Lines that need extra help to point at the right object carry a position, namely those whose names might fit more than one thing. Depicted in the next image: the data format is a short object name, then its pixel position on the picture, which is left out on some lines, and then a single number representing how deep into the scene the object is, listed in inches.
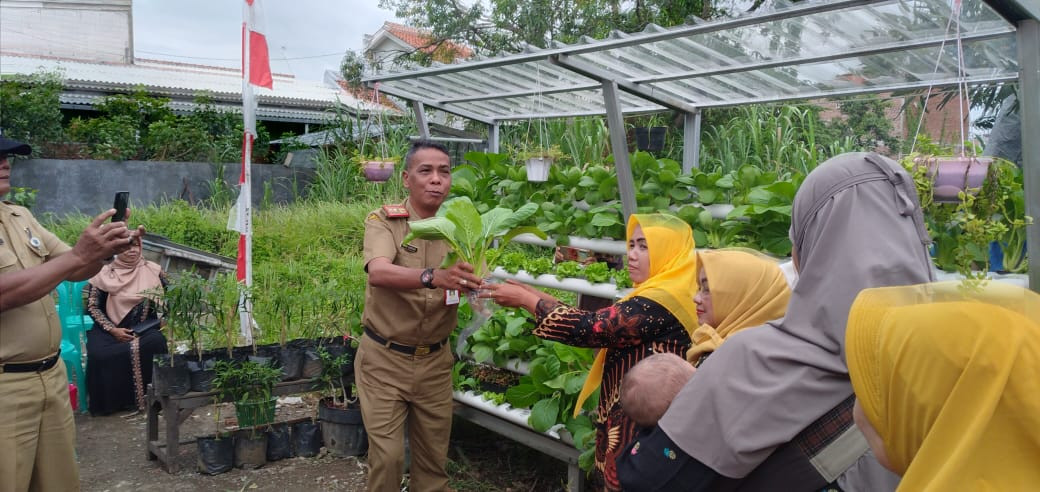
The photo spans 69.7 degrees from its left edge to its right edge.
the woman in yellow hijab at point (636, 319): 97.4
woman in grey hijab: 59.8
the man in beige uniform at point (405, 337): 136.9
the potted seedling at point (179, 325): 179.0
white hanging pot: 164.4
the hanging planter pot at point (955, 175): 92.0
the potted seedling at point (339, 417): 190.2
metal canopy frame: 110.7
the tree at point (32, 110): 440.1
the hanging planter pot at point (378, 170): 218.7
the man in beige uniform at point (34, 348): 107.4
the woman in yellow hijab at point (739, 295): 81.4
